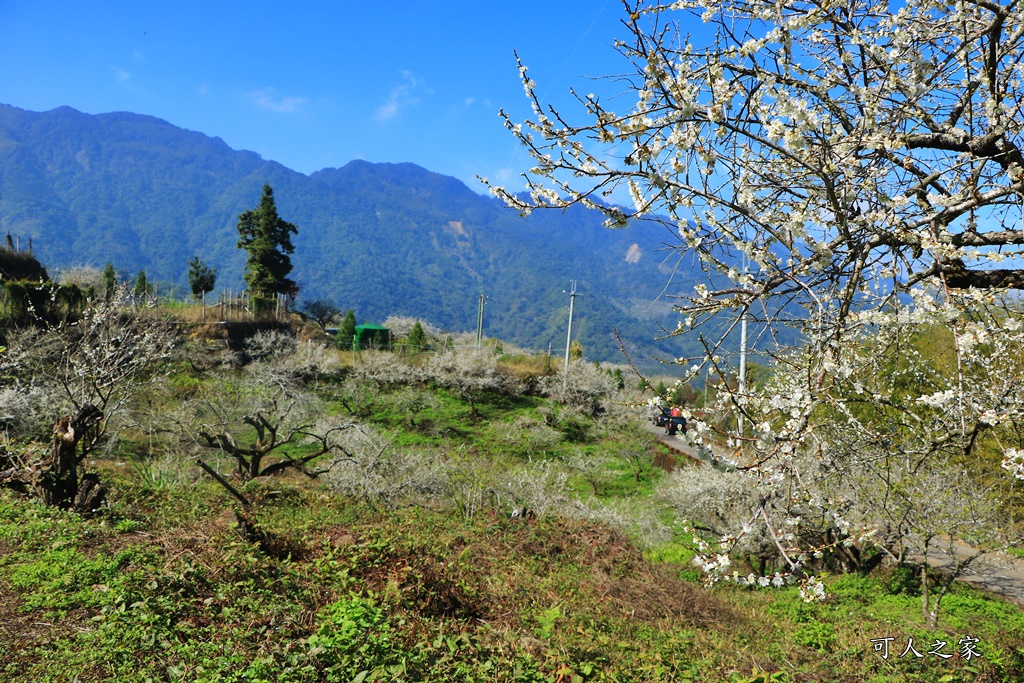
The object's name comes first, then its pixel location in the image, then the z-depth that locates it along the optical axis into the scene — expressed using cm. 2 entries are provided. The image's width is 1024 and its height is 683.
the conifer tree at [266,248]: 3394
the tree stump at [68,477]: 660
